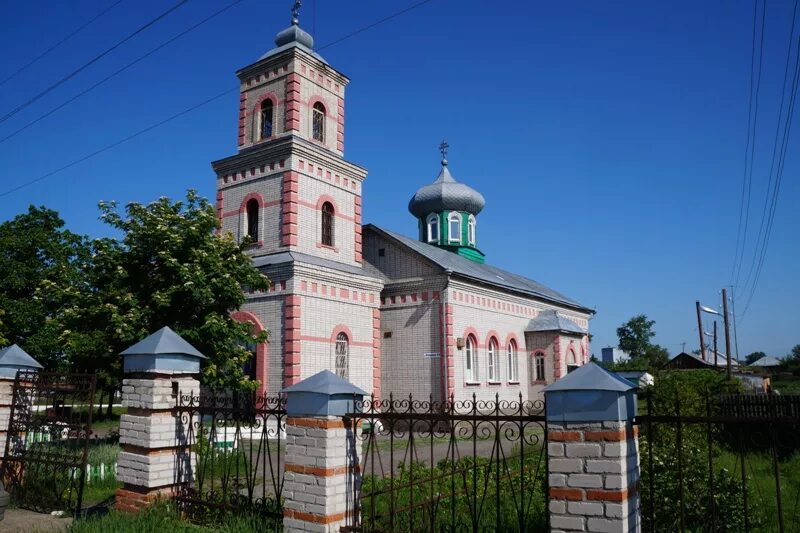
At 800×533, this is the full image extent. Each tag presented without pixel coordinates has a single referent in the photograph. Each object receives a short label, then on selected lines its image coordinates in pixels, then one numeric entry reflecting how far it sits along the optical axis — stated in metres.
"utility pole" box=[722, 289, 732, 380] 30.51
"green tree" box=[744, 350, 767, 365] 95.14
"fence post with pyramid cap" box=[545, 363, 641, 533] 4.43
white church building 16.84
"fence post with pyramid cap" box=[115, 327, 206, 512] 7.21
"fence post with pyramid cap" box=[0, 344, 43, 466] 8.88
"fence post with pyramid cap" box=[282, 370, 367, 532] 5.70
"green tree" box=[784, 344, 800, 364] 65.56
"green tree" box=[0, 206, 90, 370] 23.80
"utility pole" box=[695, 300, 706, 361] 36.11
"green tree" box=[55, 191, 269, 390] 12.70
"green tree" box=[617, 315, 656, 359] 73.62
